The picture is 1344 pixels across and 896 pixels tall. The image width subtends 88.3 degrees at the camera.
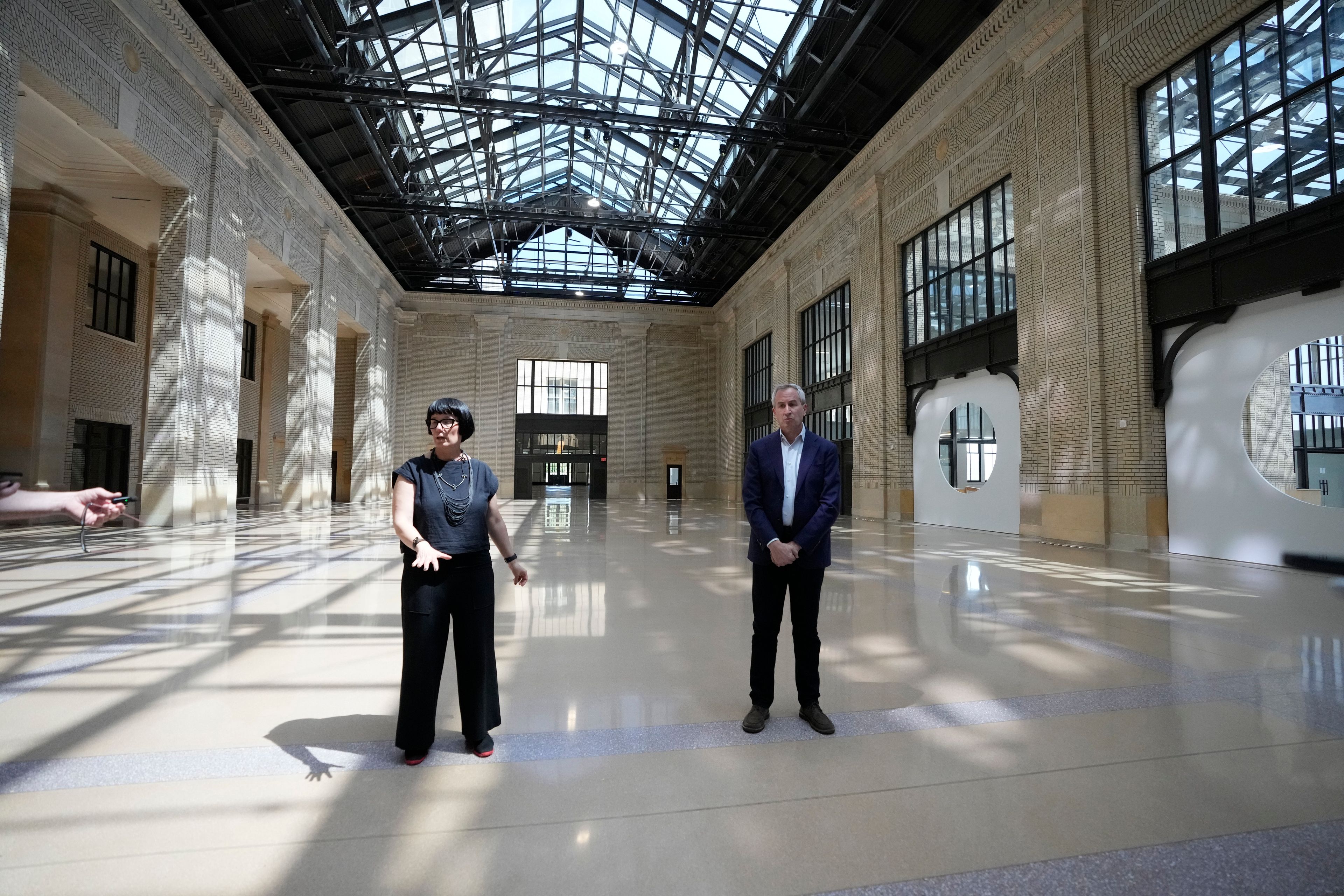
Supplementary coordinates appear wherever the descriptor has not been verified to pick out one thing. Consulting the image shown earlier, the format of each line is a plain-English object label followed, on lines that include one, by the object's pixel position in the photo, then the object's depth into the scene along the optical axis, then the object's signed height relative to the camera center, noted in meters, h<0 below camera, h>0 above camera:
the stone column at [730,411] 32.38 +3.34
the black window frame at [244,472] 25.19 +0.26
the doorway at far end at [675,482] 36.06 -0.11
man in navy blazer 3.32 -0.26
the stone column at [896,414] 18.02 +1.75
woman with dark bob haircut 2.86 -0.44
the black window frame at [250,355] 25.27 +4.56
